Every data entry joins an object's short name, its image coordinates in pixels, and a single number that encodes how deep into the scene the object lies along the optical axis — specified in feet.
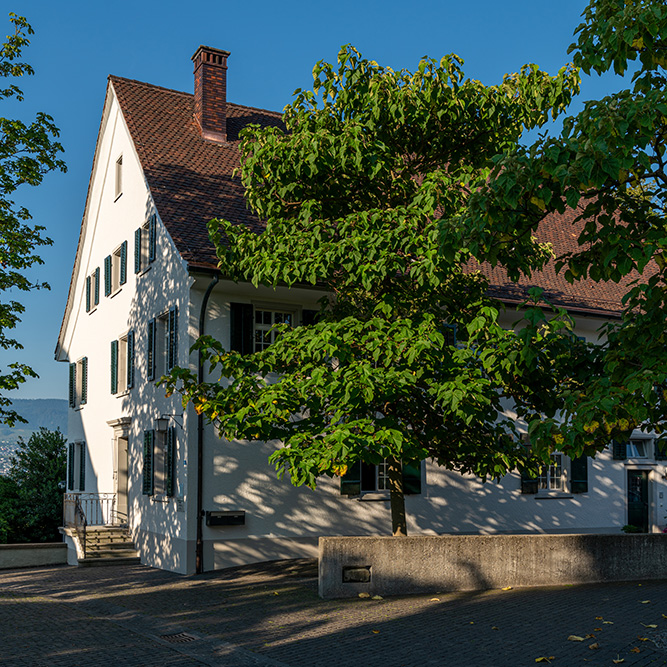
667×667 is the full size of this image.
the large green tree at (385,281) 39.19
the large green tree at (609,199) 24.30
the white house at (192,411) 56.08
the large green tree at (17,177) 59.72
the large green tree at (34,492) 82.17
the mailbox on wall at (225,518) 54.49
